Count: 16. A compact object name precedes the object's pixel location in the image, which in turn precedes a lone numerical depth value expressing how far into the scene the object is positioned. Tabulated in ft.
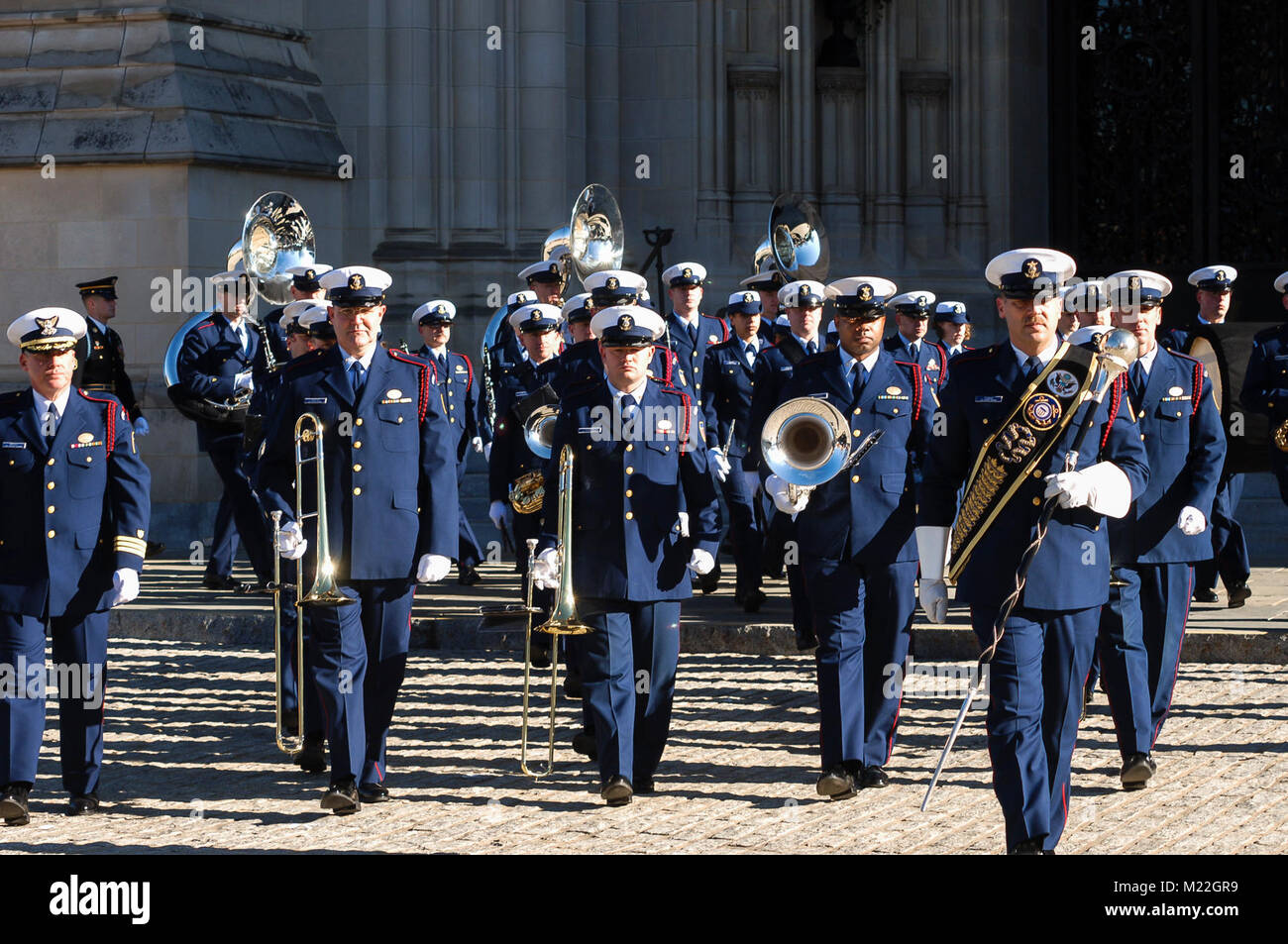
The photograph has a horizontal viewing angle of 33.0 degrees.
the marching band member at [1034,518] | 22.13
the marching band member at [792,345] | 38.32
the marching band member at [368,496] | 26.94
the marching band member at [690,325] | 41.39
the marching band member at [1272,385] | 36.47
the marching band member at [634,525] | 27.25
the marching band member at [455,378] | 41.68
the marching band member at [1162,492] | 28.68
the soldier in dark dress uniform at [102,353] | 46.21
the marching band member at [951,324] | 45.01
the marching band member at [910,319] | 41.70
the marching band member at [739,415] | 41.37
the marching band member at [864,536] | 27.63
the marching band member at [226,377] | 43.80
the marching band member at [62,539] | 26.53
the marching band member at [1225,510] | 39.06
